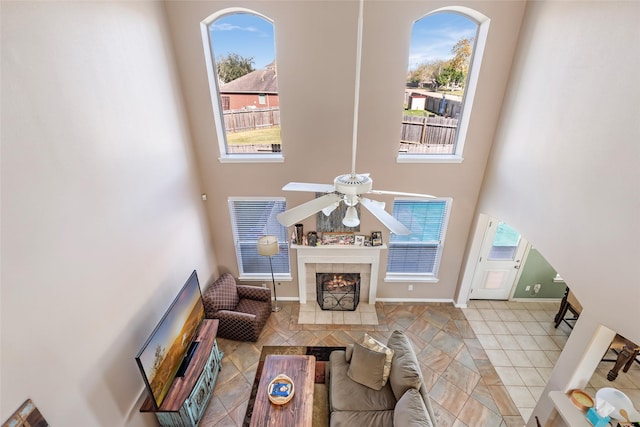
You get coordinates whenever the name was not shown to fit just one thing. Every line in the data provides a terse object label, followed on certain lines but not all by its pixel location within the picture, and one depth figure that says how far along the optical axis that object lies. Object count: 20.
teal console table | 3.40
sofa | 3.44
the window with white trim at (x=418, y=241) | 5.34
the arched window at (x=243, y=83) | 4.34
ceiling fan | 2.20
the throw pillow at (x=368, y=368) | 3.86
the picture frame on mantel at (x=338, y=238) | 5.45
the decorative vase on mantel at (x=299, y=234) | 5.41
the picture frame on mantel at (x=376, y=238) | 5.43
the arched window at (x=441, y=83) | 4.27
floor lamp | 5.18
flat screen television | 3.13
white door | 5.52
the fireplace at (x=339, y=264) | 5.46
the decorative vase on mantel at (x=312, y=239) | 5.38
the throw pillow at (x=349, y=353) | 4.24
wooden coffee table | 3.49
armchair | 4.94
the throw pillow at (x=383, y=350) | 3.91
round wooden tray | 3.62
